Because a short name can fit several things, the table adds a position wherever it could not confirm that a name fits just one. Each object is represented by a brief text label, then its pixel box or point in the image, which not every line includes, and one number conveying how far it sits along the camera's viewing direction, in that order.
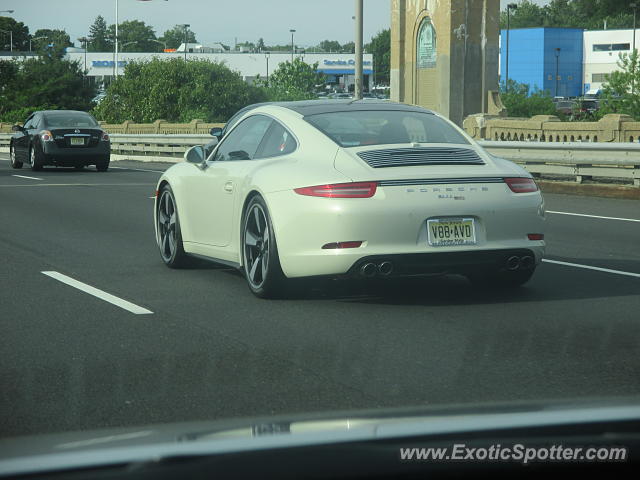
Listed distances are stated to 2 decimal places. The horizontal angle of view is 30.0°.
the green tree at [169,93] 65.38
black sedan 28.41
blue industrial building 131.75
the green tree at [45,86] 75.81
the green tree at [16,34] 180.80
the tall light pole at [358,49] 27.61
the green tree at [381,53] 188.62
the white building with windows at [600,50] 135.88
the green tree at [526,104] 44.12
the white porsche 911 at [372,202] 7.76
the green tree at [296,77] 88.50
